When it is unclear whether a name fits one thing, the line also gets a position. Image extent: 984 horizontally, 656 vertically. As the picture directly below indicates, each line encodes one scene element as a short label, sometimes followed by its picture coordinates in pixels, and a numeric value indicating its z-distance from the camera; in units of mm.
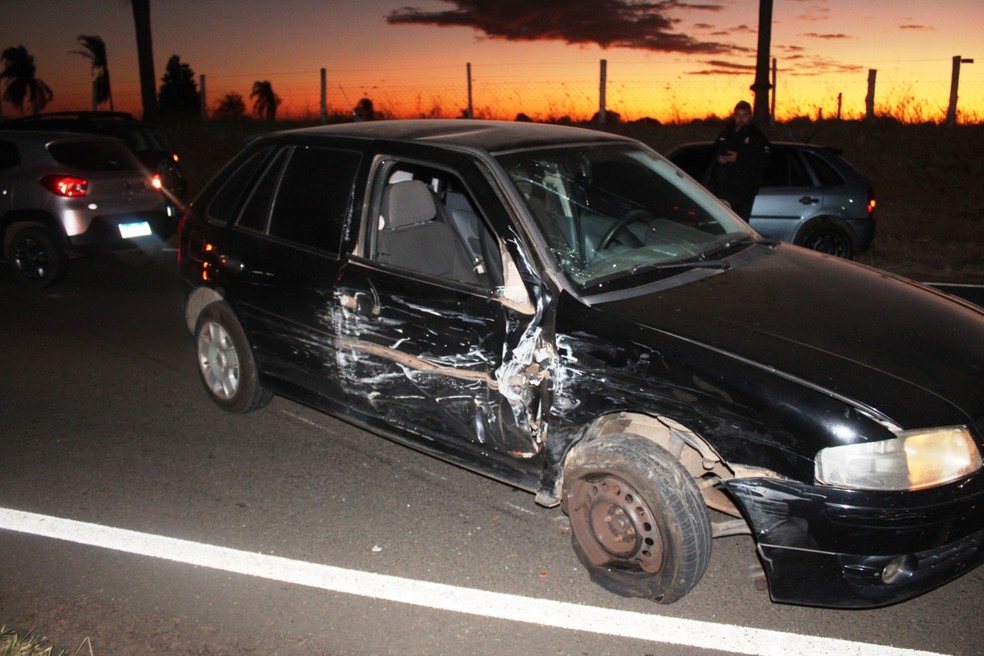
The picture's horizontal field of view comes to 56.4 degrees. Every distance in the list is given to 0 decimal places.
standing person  9523
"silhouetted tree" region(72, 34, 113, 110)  31516
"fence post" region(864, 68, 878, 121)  21141
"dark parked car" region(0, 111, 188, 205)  12750
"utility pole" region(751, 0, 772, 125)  20344
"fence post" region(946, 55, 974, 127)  19912
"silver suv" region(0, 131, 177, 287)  9539
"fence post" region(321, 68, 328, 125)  24086
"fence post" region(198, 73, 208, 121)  27672
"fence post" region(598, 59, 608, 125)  21766
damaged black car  3162
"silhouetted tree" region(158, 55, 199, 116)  46219
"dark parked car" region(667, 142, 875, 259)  10391
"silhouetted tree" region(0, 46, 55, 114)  49156
